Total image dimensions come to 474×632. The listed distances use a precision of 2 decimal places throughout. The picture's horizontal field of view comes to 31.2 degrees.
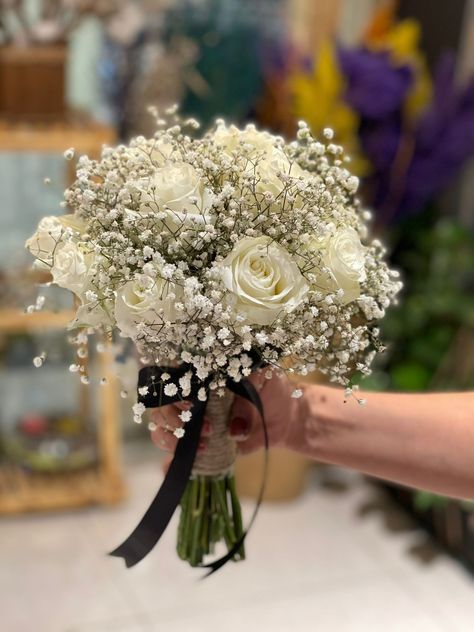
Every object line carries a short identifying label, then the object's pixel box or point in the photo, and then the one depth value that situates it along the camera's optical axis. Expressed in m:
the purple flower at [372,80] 2.57
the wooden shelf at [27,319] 2.50
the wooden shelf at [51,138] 2.34
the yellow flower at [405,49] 2.70
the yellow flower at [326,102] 2.51
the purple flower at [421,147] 2.64
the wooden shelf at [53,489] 2.63
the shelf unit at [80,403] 2.36
